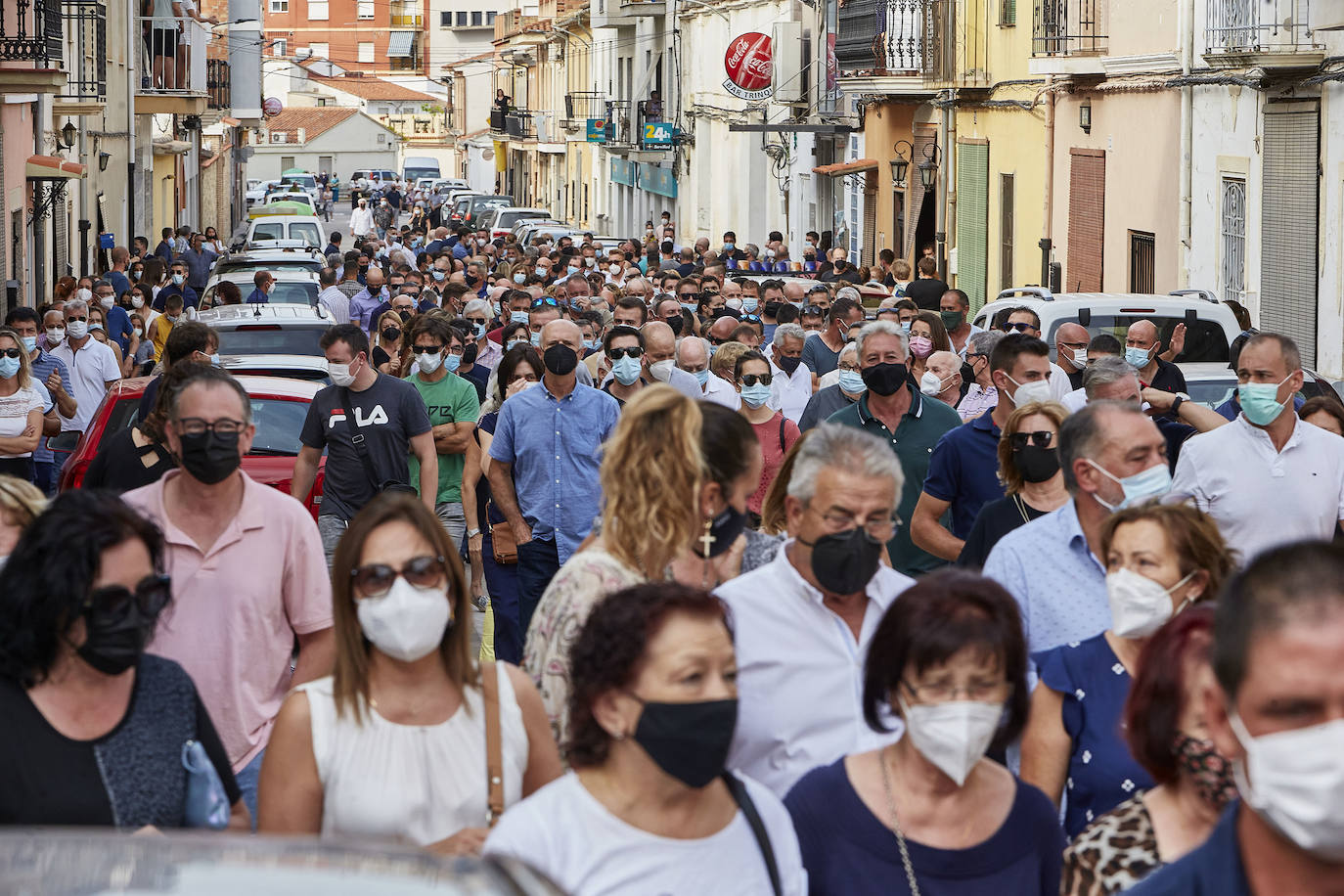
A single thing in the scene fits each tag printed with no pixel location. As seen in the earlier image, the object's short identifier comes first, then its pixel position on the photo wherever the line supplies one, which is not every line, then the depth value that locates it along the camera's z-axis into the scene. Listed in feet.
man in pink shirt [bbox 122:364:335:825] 35.53
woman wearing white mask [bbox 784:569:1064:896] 24.57
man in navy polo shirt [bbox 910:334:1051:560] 49.01
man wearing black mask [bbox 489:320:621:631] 57.31
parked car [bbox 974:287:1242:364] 90.43
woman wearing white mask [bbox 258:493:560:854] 26.58
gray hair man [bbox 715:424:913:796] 29.07
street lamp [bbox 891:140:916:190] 212.02
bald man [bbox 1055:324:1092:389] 73.25
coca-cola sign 261.03
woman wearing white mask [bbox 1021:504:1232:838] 29.37
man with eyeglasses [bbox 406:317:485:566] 69.97
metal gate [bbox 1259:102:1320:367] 122.83
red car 65.26
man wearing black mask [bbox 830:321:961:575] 54.24
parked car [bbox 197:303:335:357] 93.30
